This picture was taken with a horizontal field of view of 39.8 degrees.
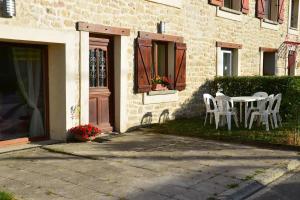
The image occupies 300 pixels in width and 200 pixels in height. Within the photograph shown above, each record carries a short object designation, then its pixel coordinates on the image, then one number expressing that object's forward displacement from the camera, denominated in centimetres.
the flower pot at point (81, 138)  809
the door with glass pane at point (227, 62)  1382
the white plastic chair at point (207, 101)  991
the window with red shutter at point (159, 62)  973
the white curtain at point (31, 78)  779
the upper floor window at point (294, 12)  1947
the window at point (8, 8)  679
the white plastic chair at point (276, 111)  973
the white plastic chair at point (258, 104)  989
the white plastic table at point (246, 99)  960
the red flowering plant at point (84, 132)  808
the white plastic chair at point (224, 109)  945
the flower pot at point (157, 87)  1039
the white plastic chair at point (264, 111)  935
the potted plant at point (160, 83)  1045
